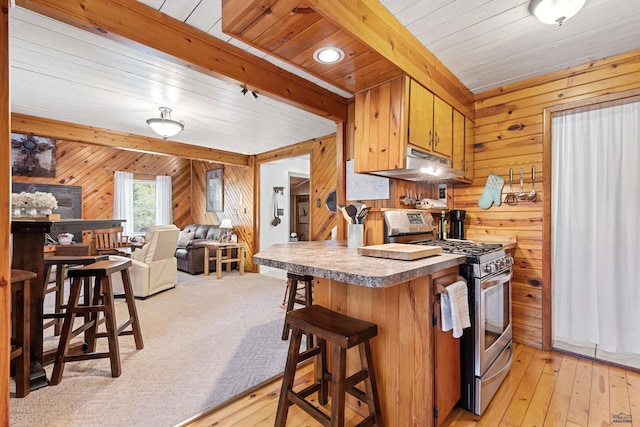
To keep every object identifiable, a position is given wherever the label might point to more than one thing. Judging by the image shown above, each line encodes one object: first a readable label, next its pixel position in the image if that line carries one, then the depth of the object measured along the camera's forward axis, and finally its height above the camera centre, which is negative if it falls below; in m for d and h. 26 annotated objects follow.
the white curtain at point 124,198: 6.62 +0.35
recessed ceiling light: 1.68 +0.94
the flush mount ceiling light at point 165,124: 3.40 +1.04
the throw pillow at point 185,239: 6.03 -0.54
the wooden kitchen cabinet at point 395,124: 2.01 +0.66
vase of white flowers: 2.12 +0.07
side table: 5.31 -0.80
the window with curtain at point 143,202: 6.75 +0.28
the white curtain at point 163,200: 7.35 +0.34
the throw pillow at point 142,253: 4.18 -0.57
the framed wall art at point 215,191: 6.95 +0.55
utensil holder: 1.95 -0.14
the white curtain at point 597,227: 2.33 -0.11
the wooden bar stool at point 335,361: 1.31 -0.72
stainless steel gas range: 1.70 -0.63
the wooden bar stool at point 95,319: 2.05 -0.75
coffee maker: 2.92 -0.09
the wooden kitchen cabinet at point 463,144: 2.63 +0.66
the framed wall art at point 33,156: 5.43 +1.09
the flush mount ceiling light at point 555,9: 1.59 +1.13
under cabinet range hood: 2.09 +0.36
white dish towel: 1.46 -0.49
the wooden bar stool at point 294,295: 2.47 -0.71
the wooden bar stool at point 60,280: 2.50 -0.64
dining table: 2.03 -0.38
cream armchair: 4.01 -0.73
